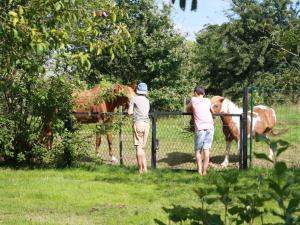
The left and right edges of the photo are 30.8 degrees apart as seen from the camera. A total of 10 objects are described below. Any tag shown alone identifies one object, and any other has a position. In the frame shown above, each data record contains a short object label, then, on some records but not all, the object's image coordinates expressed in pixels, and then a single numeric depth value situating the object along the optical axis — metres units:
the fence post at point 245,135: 11.33
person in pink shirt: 10.85
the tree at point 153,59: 25.75
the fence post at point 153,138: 11.48
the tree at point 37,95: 8.88
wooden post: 11.90
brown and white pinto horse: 12.18
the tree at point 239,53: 34.31
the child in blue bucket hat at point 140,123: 10.88
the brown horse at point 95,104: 11.73
